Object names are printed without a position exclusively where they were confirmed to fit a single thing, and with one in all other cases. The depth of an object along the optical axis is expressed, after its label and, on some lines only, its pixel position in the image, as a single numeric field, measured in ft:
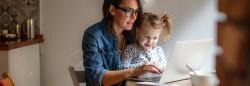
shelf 7.29
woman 5.71
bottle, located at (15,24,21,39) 8.26
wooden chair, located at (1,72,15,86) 5.04
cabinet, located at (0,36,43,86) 7.48
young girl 6.39
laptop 4.98
